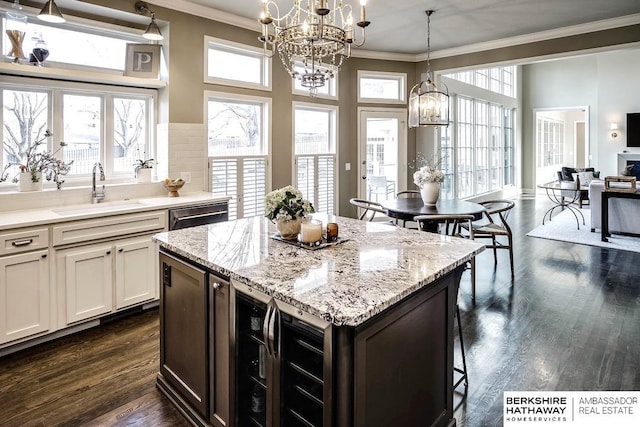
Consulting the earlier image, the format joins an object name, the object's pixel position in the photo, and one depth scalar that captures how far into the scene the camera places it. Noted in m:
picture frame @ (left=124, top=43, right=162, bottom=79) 4.09
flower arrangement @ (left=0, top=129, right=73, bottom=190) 3.47
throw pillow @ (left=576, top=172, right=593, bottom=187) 9.11
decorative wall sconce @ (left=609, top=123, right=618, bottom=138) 10.78
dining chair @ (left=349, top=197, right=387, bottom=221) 4.29
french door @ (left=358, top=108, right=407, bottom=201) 6.62
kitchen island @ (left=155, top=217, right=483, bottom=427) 1.44
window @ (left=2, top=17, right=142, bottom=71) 3.56
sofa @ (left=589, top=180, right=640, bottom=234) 6.26
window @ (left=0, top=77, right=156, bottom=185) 3.51
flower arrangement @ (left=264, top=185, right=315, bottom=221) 2.29
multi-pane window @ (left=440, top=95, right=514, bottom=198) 8.67
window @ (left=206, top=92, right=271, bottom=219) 4.73
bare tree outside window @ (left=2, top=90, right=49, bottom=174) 3.48
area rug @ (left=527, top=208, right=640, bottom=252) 5.87
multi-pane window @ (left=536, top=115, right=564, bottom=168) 13.20
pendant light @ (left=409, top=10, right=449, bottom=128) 4.88
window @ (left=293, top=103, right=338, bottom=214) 5.73
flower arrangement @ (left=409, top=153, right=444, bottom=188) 4.44
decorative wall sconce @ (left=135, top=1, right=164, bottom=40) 3.77
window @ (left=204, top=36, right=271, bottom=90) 4.62
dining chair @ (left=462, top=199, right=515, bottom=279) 4.23
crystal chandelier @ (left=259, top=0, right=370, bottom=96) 2.35
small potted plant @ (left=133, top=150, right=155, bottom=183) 4.18
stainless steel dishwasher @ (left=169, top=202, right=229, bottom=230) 3.68
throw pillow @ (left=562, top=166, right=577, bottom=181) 10.08
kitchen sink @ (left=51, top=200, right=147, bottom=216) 3.28
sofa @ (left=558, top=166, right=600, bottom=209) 8.14
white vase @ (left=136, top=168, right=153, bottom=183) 4.18
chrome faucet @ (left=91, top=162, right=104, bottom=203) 3.73
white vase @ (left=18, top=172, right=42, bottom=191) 3.40
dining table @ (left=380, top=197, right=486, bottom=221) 3.98
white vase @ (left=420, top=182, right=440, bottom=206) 4.44
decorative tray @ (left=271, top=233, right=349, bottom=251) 2.19
